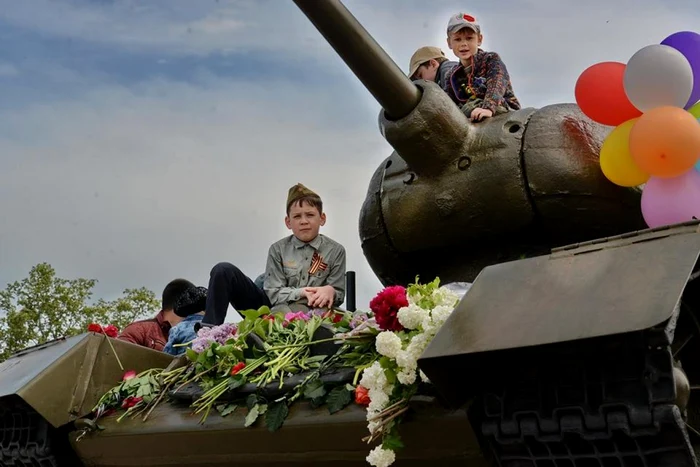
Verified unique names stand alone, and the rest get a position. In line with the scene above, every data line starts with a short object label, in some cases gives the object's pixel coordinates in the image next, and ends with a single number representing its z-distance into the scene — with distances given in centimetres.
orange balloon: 432
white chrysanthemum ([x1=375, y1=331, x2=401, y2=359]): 374
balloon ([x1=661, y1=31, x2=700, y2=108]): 476
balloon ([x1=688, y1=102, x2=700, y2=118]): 476
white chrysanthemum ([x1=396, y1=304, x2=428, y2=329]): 381
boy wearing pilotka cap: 588
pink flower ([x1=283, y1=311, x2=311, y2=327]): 505
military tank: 308
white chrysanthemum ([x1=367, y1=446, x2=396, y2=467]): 365
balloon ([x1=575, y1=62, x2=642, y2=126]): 476
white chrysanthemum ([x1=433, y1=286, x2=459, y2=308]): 393
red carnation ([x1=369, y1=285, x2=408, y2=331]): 396
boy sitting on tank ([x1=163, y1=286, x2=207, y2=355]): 637
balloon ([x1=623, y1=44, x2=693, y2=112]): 447
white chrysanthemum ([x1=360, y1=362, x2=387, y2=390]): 375
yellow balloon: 457
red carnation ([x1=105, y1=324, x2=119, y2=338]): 616
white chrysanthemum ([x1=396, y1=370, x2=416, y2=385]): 365
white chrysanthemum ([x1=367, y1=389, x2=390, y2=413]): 371
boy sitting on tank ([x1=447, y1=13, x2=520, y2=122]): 558
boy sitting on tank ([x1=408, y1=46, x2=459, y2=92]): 644
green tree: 1762
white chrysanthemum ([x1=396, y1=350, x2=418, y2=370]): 365
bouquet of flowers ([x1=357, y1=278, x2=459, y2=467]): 366
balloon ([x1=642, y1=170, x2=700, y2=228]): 434
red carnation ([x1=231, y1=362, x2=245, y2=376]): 465
